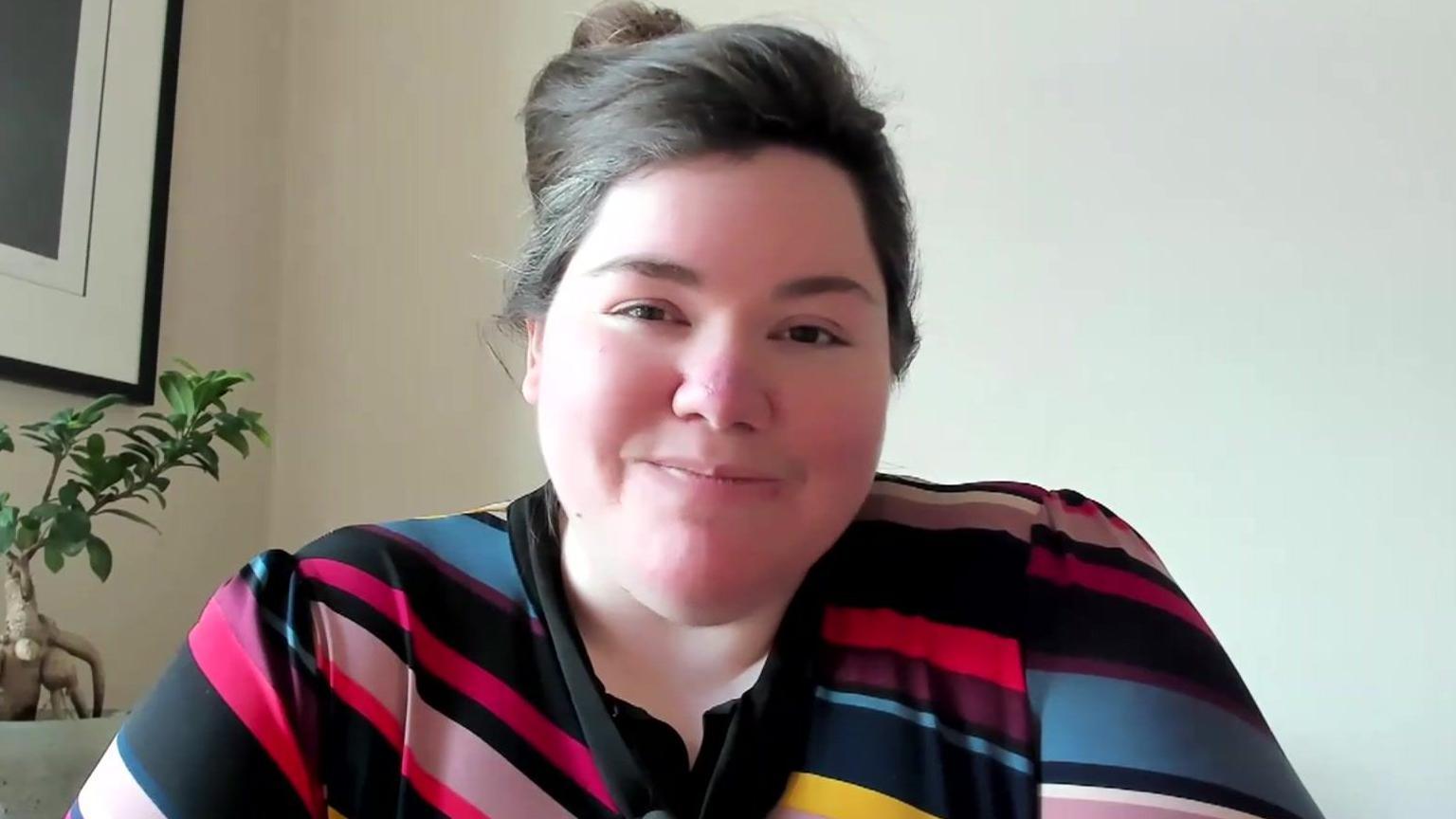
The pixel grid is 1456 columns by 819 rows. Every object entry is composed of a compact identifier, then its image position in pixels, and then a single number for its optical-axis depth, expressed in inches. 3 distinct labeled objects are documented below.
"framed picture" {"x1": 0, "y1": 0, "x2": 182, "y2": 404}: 48.1
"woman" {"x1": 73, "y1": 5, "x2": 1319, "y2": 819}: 25.0
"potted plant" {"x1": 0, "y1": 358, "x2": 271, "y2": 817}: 37.3
